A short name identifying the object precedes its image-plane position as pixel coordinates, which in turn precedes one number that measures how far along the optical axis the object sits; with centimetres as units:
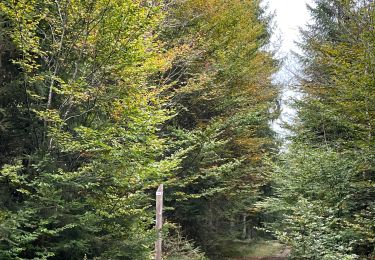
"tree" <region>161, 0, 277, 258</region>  1220
